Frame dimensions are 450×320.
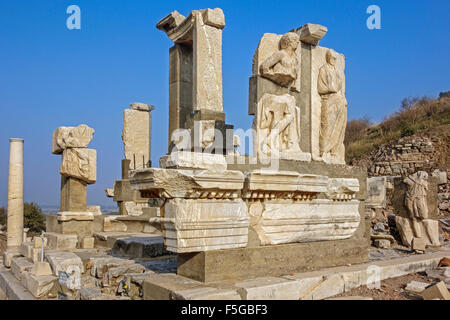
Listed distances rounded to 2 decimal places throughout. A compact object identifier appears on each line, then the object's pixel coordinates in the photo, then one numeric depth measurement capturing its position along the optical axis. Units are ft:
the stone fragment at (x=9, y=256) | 20.25
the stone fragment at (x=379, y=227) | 24.39
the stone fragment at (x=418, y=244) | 18.67
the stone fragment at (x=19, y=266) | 16.39
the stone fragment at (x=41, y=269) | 14.36
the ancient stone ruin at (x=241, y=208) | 10.93
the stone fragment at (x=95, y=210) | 26.32
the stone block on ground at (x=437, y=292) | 10.48
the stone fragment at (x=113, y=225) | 25.20
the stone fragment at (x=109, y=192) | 36.56
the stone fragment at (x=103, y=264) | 14.26
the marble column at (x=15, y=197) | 28.12
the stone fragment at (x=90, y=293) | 11.44
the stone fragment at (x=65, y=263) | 14.04
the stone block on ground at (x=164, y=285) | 9.96
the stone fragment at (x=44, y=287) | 13.32
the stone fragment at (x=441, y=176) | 41.45
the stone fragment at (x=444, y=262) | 15.94
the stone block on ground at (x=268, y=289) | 10.03
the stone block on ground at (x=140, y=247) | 16.89
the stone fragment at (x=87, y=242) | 22.50
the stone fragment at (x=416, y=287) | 11.87
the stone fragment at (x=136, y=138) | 37.91
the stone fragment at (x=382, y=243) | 21.11
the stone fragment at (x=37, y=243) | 18.98
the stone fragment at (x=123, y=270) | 13.10
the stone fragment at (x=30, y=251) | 18.08
